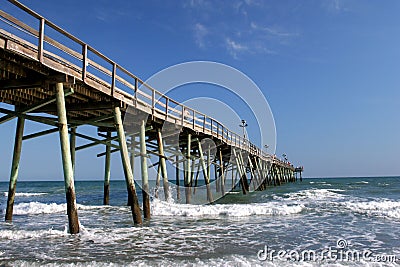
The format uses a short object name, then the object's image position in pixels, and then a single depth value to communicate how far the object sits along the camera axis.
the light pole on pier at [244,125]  38.12
